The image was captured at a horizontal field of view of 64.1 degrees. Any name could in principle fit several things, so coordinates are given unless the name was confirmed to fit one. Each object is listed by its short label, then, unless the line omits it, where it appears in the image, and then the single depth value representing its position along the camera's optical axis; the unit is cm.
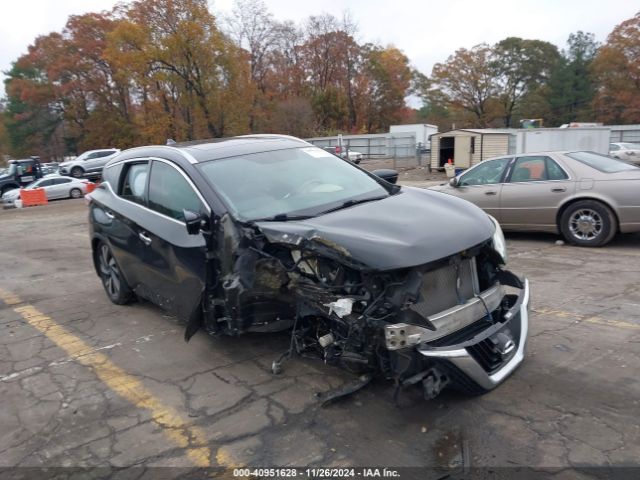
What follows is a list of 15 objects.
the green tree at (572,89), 6419
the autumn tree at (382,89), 6238
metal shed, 2373
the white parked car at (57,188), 2441
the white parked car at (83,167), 3291
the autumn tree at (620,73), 5238
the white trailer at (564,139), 1997
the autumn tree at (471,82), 6600
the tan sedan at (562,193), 712
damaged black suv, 298
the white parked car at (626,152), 2779
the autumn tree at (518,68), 6625
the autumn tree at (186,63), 3959
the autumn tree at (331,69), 5916
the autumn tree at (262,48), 5219
